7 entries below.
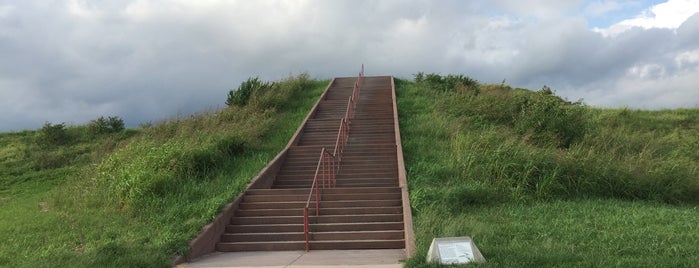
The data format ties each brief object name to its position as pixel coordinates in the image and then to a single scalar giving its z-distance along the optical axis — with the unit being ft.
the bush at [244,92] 85.30
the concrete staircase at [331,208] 34.60
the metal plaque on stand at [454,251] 22.63
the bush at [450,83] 95.30
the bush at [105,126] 88.02
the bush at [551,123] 58.54
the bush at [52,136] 84.64
